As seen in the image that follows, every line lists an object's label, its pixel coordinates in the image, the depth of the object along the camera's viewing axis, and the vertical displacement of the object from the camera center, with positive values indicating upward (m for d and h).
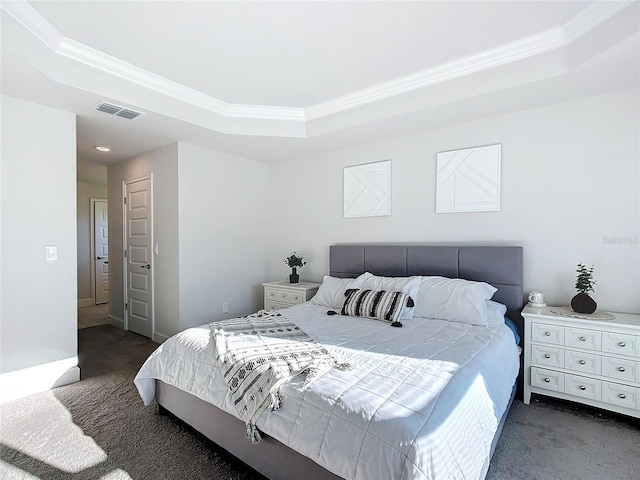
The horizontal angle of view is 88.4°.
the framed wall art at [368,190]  3.71 +0.53
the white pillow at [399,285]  2.77 -0.46
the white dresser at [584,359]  2.20 -0.89
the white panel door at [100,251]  6.32 -0.30
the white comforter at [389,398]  1.20 -0.74
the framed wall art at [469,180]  3.04 +0.52
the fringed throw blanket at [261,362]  1.57 -0.67
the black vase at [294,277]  4.24 -0.54
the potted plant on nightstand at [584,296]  2.41 -0.46
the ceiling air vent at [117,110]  2.72 +1.08
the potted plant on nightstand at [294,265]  4.24 -0.39
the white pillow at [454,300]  2.57 -0.54
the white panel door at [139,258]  4.24 -0.30
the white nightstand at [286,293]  3.89 -0.71
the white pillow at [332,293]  3.23 -0.59
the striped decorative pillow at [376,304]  2.64 -0.58
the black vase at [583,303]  2.40 -0.51
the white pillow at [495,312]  2.54 -0.63
